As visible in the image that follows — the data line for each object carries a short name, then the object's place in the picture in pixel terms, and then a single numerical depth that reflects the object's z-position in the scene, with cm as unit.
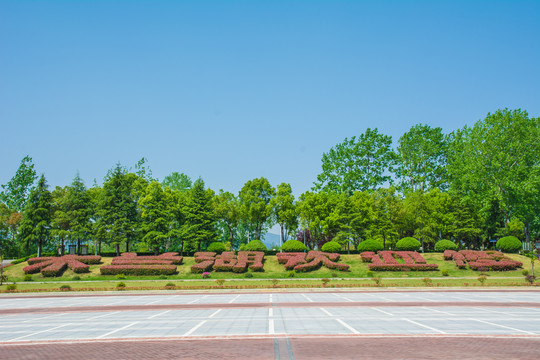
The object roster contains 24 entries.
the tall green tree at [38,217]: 5425
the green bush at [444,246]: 4944
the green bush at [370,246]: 4956
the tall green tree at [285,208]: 6375
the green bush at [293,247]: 5137
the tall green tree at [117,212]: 5353
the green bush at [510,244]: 4888
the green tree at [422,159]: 7450
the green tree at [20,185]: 7994
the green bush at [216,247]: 5081
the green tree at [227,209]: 6506
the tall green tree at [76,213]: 5415
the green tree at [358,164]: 7238
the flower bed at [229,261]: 4322
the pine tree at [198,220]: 5278
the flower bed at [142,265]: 4244
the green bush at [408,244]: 4969
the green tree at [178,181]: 8625
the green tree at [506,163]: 5362
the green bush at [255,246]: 5038
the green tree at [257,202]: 6362
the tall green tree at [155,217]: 5226
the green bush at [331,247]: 5034
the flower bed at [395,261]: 4281
